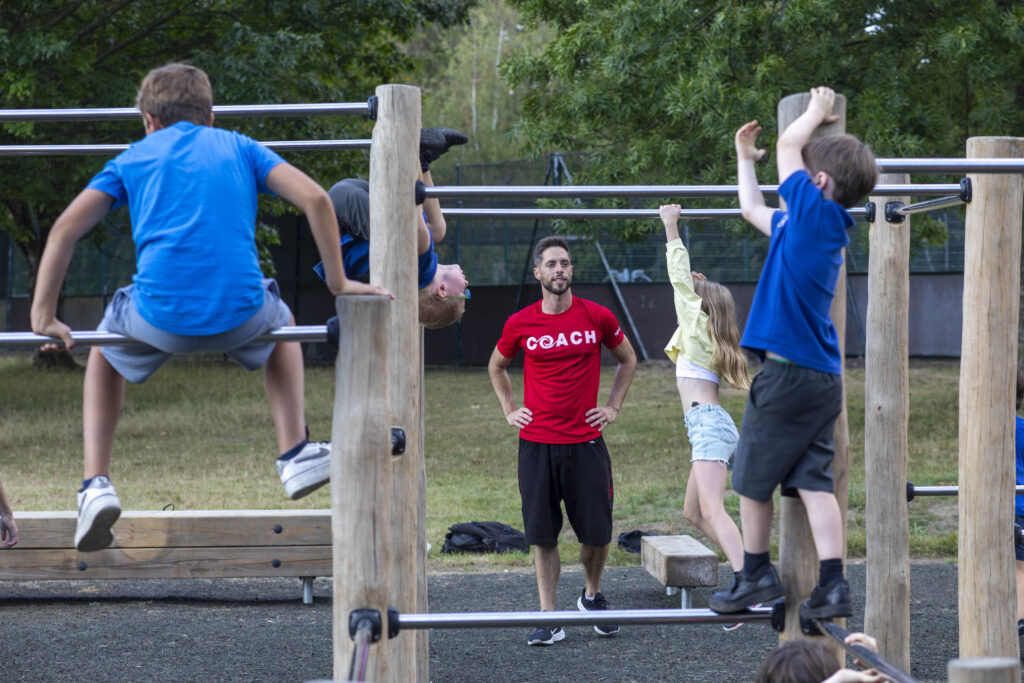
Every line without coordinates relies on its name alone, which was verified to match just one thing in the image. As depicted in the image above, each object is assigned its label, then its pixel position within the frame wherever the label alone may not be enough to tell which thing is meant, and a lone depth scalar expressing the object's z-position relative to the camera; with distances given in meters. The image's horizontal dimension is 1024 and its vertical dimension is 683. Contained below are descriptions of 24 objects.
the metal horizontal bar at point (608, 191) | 6.40
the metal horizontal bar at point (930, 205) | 8.11
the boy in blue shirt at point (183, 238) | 5.15
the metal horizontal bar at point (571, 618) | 5.47
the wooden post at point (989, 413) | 7.17
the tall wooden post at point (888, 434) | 8.53
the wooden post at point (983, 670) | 3.56
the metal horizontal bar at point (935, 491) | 8.72
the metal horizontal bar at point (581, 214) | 7.49
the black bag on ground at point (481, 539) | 14.77
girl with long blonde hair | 10.24
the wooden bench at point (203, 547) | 11.65
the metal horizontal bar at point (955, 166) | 6.24
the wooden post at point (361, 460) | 5.24
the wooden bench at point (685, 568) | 11.57
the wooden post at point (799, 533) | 5.66
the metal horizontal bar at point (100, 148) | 7.00
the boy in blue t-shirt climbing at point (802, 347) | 5.30
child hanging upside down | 7.19
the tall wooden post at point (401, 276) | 6.36
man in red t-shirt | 10.86
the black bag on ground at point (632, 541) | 14.98
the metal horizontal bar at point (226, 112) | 6.41
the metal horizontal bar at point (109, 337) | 5.12
